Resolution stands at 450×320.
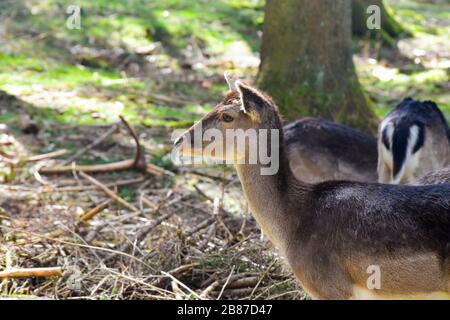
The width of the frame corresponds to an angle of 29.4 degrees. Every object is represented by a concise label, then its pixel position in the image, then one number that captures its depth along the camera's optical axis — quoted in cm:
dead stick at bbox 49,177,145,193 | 809
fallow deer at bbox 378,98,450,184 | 745
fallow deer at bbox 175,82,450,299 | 478
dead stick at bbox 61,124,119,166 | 898
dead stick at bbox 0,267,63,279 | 601
